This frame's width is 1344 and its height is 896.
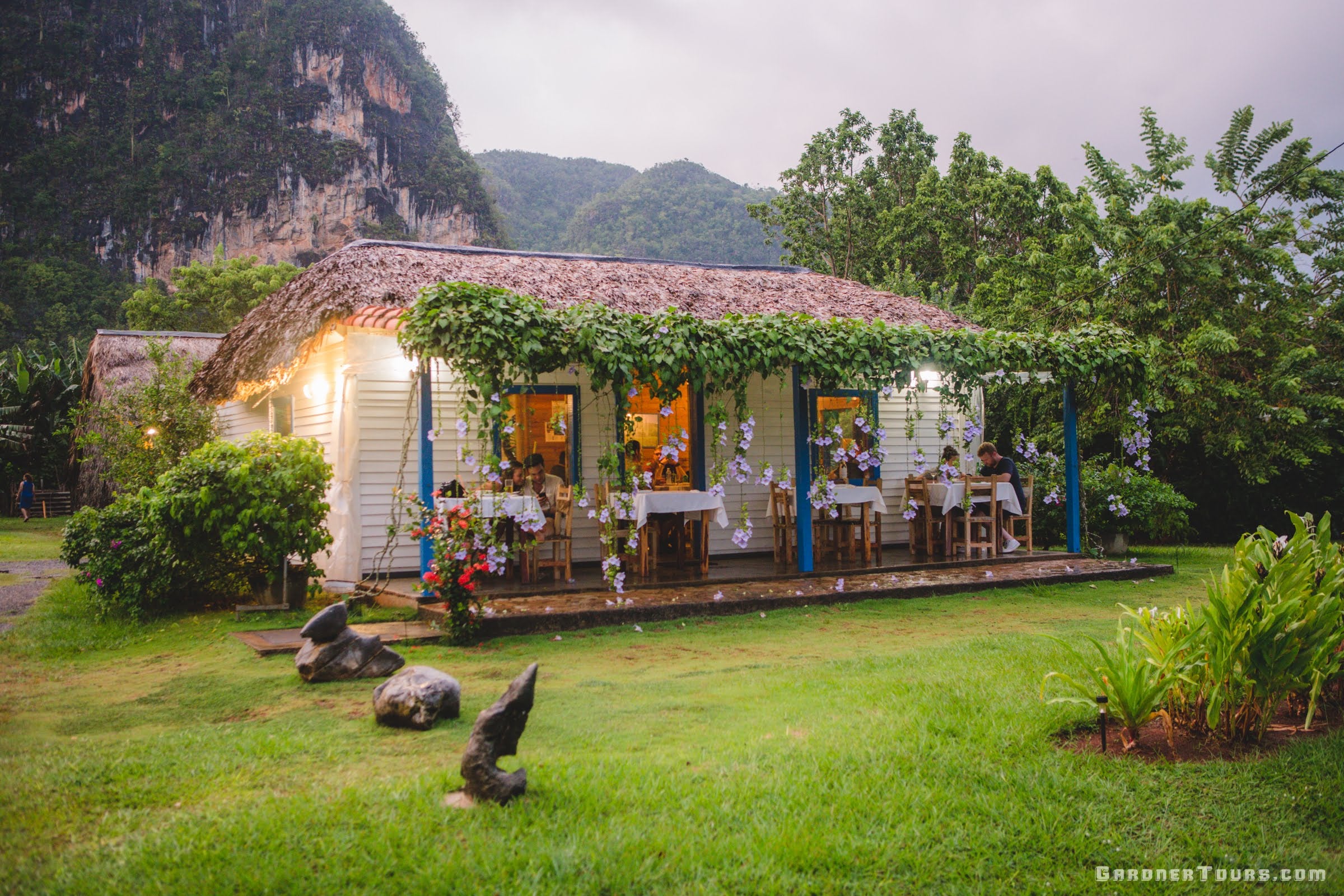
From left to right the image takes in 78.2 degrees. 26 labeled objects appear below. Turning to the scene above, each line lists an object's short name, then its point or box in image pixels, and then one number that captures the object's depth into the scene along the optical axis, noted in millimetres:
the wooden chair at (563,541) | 8500
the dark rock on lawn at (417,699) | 4266
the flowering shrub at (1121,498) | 11023
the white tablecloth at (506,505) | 7414
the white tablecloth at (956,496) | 10141
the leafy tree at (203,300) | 34469
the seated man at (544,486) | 9016
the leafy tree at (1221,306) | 12641
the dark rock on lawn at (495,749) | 3201
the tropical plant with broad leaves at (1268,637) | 3625
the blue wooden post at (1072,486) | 10586
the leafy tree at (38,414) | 20578
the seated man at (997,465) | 10617
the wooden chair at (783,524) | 9930
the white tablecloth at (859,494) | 9555
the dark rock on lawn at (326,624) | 5359
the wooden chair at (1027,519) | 10303
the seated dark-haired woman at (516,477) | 8773
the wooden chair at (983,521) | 10164
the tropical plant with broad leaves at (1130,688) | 3770
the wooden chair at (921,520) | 10414
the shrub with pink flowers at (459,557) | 6426
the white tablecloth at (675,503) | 8516
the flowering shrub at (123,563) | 7707
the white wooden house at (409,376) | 9266
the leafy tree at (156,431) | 11625
